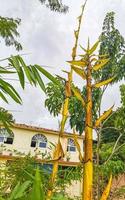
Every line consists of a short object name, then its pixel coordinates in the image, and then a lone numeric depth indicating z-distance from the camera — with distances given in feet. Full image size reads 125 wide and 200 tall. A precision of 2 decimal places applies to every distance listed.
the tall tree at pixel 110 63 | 13.58
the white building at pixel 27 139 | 33.34
